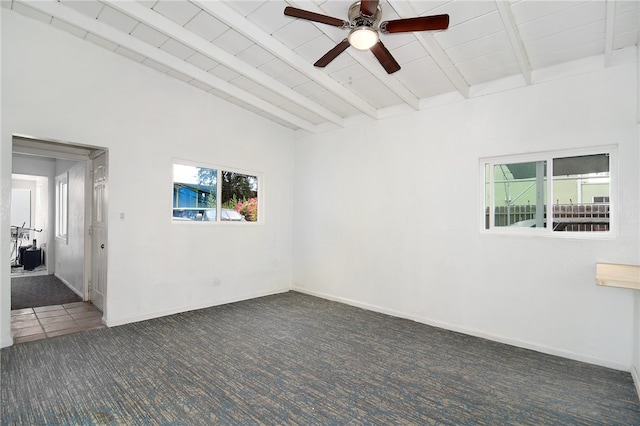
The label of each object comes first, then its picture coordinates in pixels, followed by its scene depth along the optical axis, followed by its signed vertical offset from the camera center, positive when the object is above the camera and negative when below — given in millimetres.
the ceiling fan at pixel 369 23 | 2334 +1391
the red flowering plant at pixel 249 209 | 5691 +78
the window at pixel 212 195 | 4887 +299
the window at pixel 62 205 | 6176 +138
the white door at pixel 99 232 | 4402 -275
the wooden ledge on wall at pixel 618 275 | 2508 -484
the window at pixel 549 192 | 3379 +249
